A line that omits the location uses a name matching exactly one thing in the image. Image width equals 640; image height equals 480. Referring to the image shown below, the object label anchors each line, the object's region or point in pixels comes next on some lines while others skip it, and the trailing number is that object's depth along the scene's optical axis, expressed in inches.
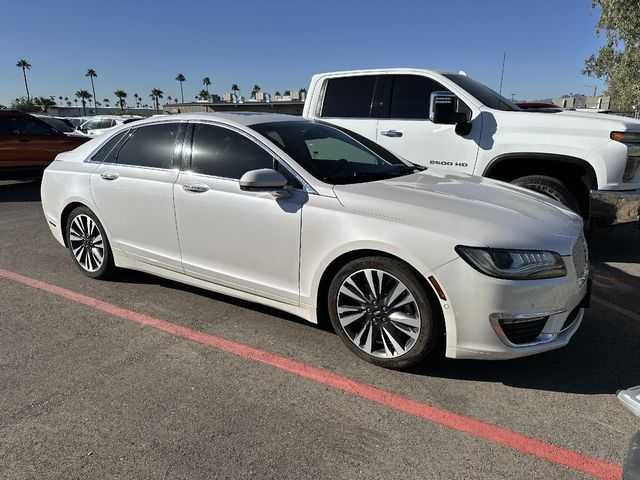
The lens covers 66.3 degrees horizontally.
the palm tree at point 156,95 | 4539.9
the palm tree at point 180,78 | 4701.8
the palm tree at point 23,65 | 3747.5
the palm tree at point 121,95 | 4052.7
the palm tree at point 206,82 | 4628.4
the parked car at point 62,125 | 680.4
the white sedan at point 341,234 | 109.9
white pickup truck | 191.3
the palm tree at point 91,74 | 4206.9
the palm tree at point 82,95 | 4330.7
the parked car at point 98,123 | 738.2
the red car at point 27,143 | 405.1
